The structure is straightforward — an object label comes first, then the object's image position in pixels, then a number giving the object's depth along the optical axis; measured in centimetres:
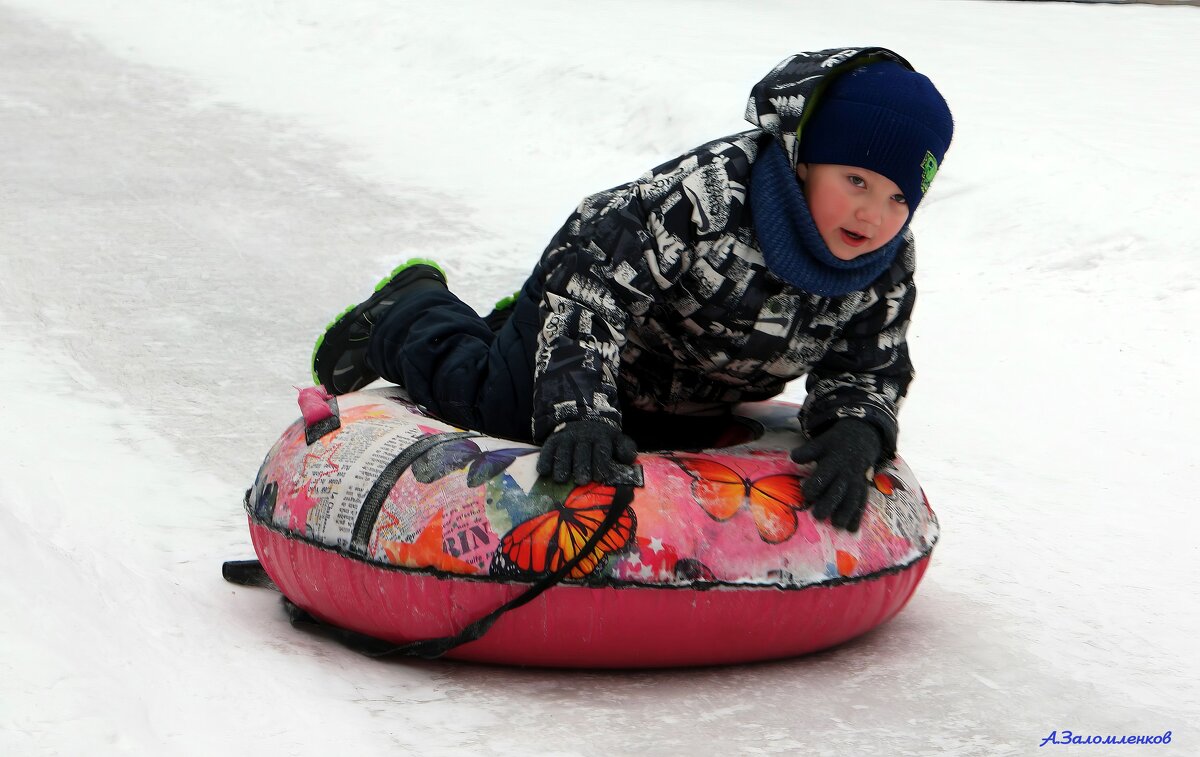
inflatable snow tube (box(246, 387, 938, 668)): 409
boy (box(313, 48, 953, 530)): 441
